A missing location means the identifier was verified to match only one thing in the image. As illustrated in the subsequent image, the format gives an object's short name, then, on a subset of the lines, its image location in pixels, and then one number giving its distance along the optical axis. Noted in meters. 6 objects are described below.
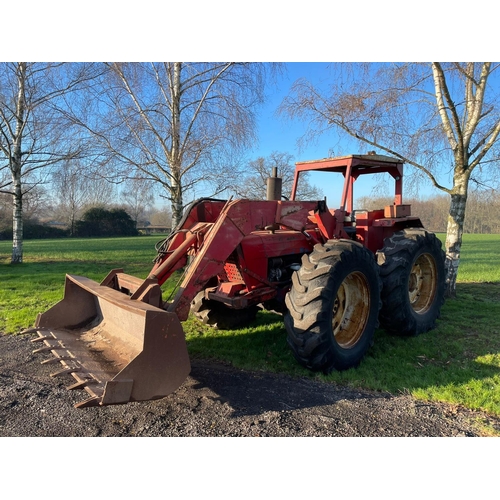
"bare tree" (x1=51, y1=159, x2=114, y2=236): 10.30
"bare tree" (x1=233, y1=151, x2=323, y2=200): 8.68
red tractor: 3.28
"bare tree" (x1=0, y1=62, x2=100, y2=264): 12.50
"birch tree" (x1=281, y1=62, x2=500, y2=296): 7.11
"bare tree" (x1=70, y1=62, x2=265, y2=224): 9.82
